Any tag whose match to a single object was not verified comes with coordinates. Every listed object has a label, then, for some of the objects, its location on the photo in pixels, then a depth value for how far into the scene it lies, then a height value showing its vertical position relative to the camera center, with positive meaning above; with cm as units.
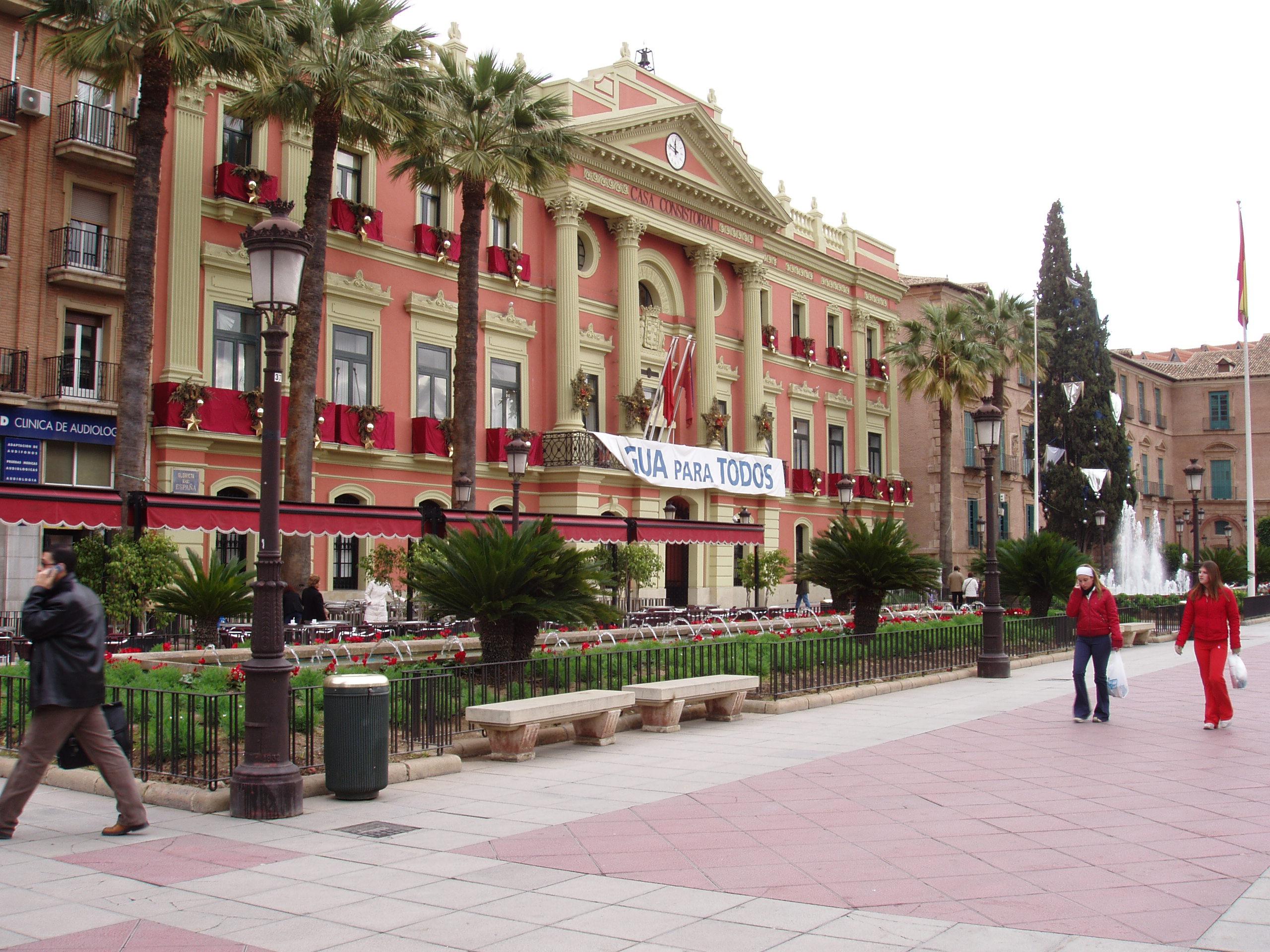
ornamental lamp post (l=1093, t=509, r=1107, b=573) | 4203 +113
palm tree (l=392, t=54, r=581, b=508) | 2514 +904
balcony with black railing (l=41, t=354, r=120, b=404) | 2255 +355
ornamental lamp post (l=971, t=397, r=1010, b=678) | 1850 -70
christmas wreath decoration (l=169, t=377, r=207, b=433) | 2402 +327
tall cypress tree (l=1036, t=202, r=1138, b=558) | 5616 +741
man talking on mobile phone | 737 -79
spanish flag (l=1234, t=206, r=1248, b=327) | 3894 +912
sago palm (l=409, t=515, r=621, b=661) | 1302 -27
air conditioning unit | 2222 +875
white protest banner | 3200 +280
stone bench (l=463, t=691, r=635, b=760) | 1048 -146
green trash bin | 871 -130
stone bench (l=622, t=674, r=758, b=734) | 1241 -147
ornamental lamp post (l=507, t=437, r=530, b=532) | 2252 +200
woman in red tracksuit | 1217 -70
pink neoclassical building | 2491 +666
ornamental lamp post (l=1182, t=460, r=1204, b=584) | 3519 +248
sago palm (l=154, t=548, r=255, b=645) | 1753 -57
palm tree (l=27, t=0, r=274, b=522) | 1966 +856
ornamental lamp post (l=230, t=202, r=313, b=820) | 830 -37
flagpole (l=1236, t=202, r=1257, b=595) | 3897 +370
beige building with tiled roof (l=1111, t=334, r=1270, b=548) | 7369 +844
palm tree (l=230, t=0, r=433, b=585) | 2219 +888
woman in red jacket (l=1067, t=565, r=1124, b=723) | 1259 -75
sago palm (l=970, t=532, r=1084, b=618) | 2467 -13
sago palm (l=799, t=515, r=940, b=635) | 1920 -6
